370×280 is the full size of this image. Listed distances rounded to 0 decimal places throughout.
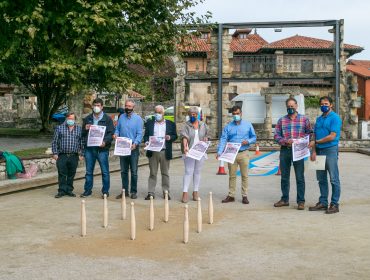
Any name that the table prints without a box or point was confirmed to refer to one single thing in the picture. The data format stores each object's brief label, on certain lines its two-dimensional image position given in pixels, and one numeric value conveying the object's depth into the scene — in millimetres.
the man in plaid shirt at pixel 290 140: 9852
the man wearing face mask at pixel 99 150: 11258
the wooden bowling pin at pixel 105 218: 8094
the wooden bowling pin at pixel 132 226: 7219
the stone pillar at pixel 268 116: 29562
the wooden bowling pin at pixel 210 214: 8406
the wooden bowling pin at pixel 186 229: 6968
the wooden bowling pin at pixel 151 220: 7874
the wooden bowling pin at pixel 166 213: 8452
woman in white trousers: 10664
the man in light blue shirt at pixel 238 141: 10508
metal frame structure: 27172
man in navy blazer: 10984
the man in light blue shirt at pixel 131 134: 11172
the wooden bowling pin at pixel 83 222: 7464
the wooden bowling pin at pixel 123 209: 8725
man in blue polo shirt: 9281
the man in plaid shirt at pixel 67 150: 11422
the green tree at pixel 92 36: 14414
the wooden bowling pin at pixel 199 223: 7719
